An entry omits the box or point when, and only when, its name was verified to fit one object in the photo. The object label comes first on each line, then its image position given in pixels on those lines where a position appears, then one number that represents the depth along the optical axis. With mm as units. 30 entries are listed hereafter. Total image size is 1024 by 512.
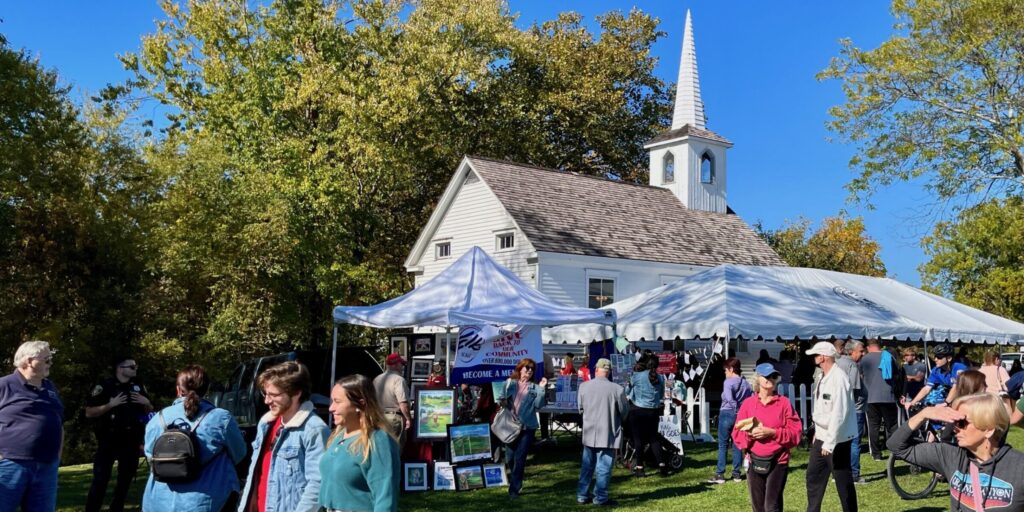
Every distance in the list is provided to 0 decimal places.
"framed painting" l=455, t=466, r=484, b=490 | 12205
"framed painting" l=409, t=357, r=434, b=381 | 14586
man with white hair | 6734
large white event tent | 17078
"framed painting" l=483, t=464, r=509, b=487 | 12422
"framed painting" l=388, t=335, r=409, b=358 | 16203
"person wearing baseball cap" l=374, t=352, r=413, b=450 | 10725
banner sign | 13388
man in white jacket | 8203
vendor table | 15493
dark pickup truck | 16578
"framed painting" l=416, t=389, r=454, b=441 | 12289
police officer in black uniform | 8719
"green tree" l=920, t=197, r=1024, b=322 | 41812
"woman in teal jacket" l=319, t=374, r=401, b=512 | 4355
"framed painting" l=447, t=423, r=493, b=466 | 12266
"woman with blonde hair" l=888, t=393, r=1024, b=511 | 4059
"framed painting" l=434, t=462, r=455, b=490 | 12211
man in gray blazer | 10617
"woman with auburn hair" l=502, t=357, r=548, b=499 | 11477
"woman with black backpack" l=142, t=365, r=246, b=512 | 5184
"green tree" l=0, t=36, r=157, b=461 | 19344
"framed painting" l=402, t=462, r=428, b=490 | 12102
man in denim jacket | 4859
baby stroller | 13795
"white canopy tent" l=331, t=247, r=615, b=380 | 13477
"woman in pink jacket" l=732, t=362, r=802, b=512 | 7645
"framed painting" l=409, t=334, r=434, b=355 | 15258
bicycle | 10930
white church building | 27656
